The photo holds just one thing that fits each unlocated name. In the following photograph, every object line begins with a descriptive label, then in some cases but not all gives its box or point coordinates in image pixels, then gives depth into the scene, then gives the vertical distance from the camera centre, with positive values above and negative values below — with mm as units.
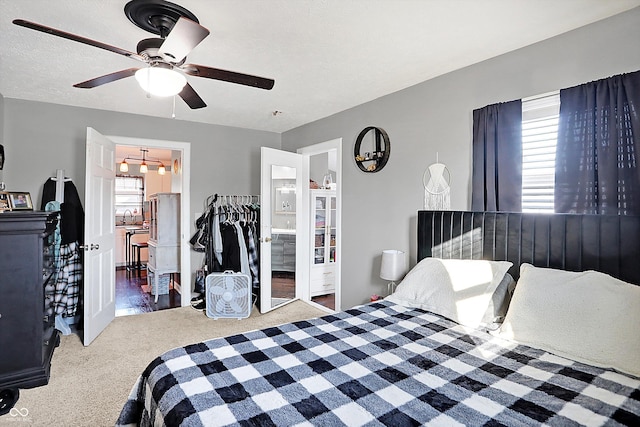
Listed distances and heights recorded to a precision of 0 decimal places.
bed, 1188 -638
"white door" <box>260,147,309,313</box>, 4062 -114
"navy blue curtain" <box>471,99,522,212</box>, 2318 +421
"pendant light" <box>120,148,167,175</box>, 6295 +936
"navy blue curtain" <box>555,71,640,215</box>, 1822 +396
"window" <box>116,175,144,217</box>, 7402 +497
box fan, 3852 -876
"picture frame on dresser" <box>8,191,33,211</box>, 2822 +131
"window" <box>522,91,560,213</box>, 2203 +449
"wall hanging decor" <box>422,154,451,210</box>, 2773 +257
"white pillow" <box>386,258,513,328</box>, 2020 -456
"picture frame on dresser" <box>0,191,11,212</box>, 2690 +118
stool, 6510 -720
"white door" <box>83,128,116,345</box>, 3184 -200
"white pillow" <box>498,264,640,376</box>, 1511 -484
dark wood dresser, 2457 -625
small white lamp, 2953 -417
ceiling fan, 1575 +821
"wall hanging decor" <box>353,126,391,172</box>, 3350 +698
